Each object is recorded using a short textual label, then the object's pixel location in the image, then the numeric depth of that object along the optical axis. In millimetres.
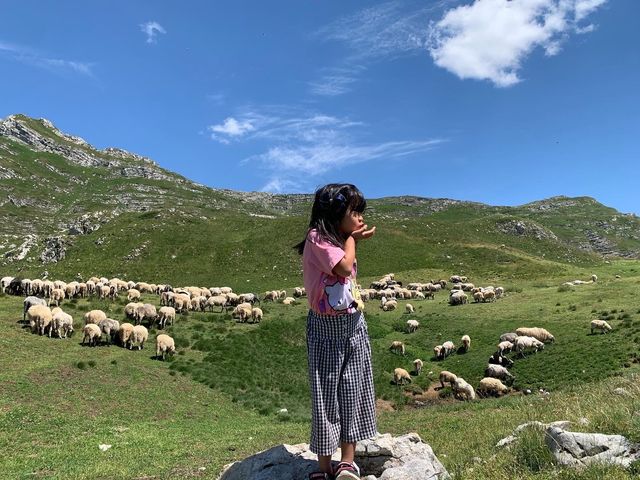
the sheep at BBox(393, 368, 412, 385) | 27531
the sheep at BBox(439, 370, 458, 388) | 26094
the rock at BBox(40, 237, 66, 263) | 77312
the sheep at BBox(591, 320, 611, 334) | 28891
